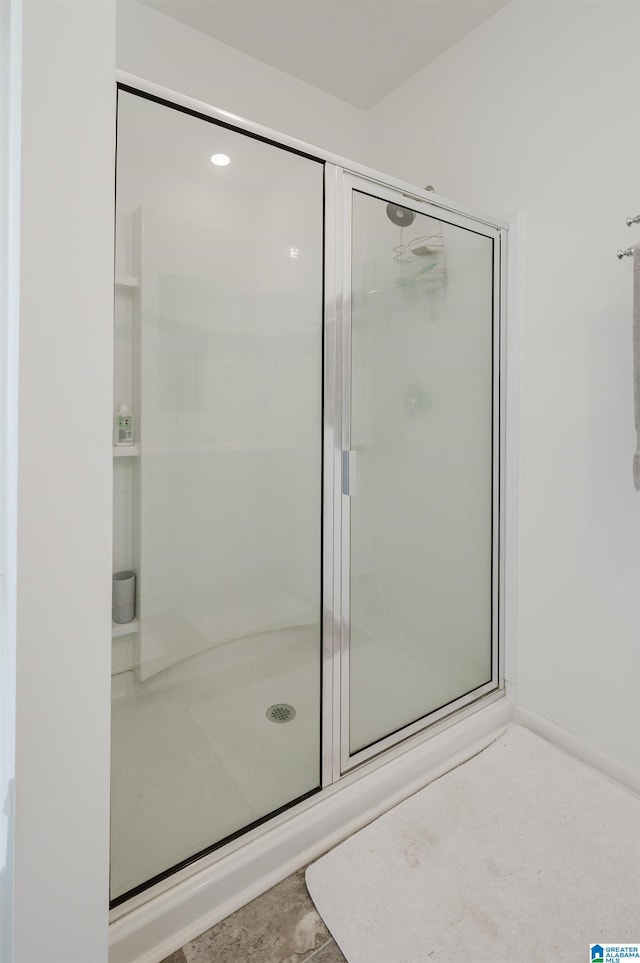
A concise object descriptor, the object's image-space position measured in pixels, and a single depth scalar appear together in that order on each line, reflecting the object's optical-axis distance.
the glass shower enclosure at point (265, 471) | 1.11
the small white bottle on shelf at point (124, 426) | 1.08
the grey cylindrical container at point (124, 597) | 1.10
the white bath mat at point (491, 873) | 1.01
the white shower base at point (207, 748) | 1.06
